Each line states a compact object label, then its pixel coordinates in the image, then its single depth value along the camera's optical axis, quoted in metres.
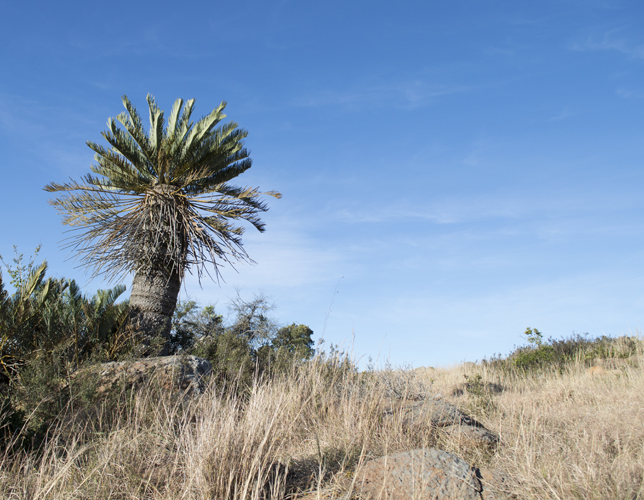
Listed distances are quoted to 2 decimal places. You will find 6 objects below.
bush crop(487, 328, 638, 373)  11.02
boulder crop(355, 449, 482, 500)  3.04
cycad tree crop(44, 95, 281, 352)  10.43
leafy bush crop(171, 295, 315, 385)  8.12
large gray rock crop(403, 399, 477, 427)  4.80
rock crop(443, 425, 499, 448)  4.50
